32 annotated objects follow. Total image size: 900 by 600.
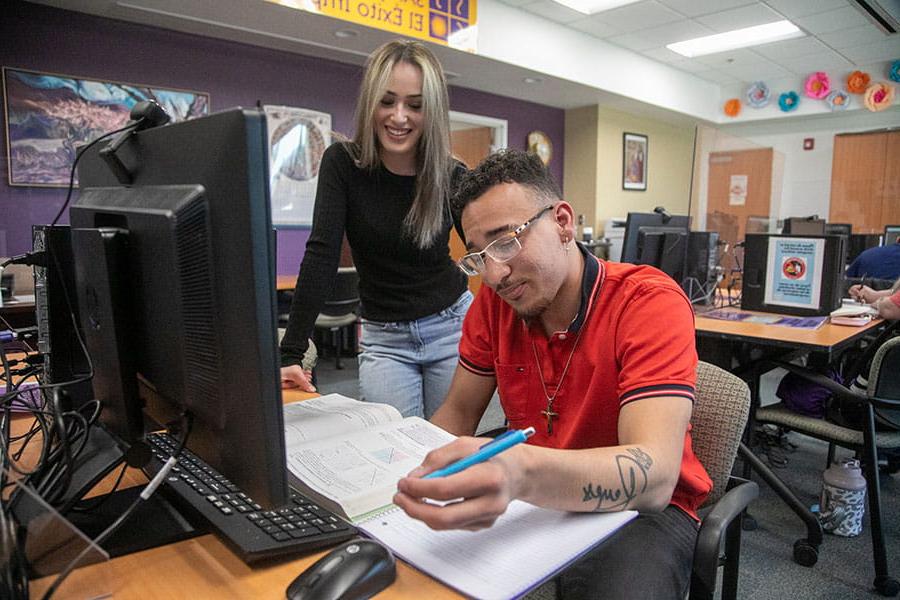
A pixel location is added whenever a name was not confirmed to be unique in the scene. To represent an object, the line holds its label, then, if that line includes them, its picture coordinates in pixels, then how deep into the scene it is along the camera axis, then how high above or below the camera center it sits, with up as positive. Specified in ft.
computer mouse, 1.95 -1.15
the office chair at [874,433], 6.34 -2.33
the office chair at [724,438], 3.69 -1.34
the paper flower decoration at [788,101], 24.31 +5.06
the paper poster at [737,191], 26.20 +1.56
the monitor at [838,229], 15.36 -0.03
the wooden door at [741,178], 26.03 +1.94
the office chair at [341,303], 14.32 -1.86
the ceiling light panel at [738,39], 18.70 +6.06
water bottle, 7.38 -3.32
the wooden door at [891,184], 23.12 +1.69
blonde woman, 4.94 -0.05
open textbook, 2.09 -1.16
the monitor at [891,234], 15.58 -0.15
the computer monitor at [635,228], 8.67 -0.02
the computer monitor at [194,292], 1.74 -0.23
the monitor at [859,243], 15.51 -0.38
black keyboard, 2.24 -1.17
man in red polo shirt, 2.66 -0.84
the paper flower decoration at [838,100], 23.17 +4.90
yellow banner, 12.58 +4.63
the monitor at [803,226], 13.29 +0.03
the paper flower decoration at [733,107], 25.89 +5.09
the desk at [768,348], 7.04 -1.67
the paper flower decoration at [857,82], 22.47 +5.40
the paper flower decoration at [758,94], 25.00 +5.49
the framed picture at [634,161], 24.30 +2.64
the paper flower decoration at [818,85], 23.41 +5.49
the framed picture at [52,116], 12.08 +2.18
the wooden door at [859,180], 23.72 +1.91
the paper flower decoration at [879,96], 22.07 +4.82
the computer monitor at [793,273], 9.30 -0.73
